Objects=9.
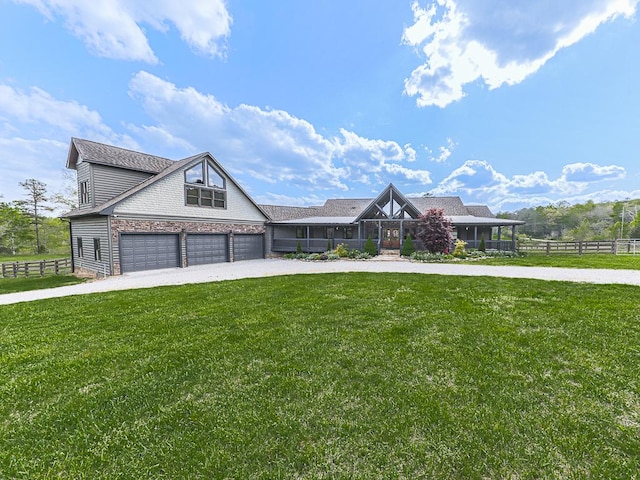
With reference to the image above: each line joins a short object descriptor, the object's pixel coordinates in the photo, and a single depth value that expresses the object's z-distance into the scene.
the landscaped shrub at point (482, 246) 20.32
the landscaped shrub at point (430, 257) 17.31
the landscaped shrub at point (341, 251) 19.56
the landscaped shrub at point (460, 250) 18.58
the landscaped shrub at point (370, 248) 19.83
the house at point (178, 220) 13.46
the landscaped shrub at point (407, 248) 19.33
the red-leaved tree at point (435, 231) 19.05
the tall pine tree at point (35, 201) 30.20
